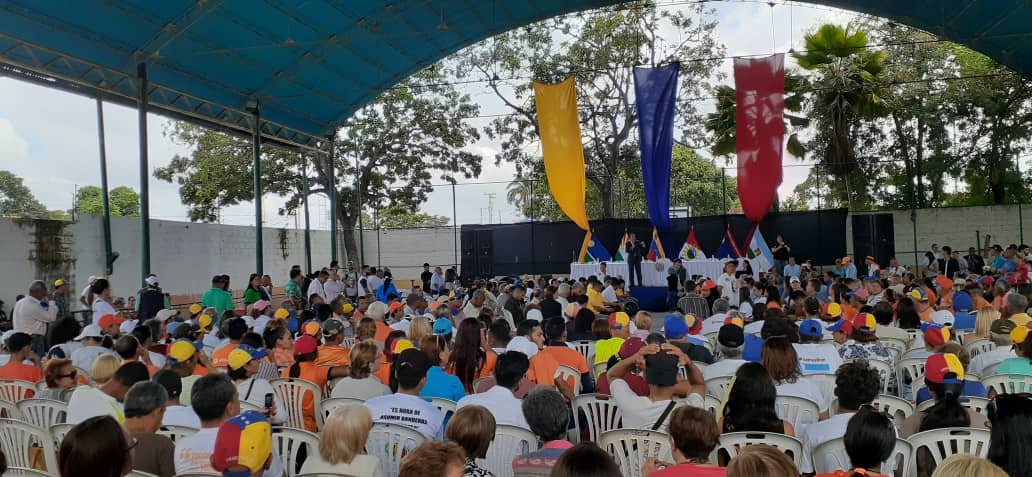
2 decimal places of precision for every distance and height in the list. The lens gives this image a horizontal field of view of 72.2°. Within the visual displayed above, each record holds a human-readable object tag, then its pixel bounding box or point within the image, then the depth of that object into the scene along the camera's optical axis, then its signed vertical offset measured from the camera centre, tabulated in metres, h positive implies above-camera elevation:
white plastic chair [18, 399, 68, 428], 4.28 -0.92
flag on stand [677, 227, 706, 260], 17.19 -0.23
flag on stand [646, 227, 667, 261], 17.02 -0.20
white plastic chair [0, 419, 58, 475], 3.52 -0.92
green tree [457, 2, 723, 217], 23.72 +6.14
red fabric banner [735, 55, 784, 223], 13.06 +2.31
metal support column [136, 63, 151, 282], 12.42 +1.58
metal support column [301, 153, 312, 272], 18.55 +0.47
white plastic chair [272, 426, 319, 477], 3.28 -0.90
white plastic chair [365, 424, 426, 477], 3.46 -0.95
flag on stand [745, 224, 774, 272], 16.73 -0.32
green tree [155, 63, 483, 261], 25.33 +3.49
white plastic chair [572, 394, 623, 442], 3.99 -0.96
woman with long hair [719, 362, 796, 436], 3.06 -0.71
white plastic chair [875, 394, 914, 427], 3.85 -0.94
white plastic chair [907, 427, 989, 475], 2.92 -0.88
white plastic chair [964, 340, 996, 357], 5.53 -0.90
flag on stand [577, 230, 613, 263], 17.45 -0.22
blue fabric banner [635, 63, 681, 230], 13.43 +2.41
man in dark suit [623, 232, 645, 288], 16.03 -0.27
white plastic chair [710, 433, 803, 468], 2.87 -0.83
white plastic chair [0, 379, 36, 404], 5.10 -0.93
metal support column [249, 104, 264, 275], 15.70 +1.70
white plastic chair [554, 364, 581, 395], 4.90 -0.90
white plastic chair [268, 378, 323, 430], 4.60 -0.92
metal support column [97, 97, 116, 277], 12.36 +1.22
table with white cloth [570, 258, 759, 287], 16.12 -0.63
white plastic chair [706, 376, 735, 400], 4.50 -0.93
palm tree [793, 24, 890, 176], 17.86 +4.14
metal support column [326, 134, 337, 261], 18.89 +1.50
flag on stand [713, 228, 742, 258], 17.11 -0.23
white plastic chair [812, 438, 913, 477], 3.08 -0.97
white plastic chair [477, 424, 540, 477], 3.36 -0.95
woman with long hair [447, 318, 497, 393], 4.92 -0.75
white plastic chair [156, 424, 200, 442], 3.59 -0.89
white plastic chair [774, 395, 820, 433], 3.84 -0.94
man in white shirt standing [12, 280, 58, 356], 8.65 -0.68
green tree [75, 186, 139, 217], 39.75 +3.53
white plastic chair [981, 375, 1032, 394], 4.18 -0.91
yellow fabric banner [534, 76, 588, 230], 13.56 +2.10
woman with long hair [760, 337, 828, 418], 3.96 -0.72
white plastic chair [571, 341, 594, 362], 6.31 -0.91
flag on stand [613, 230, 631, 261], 17.20 -0.24
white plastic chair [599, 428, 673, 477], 3.04 -0.88
